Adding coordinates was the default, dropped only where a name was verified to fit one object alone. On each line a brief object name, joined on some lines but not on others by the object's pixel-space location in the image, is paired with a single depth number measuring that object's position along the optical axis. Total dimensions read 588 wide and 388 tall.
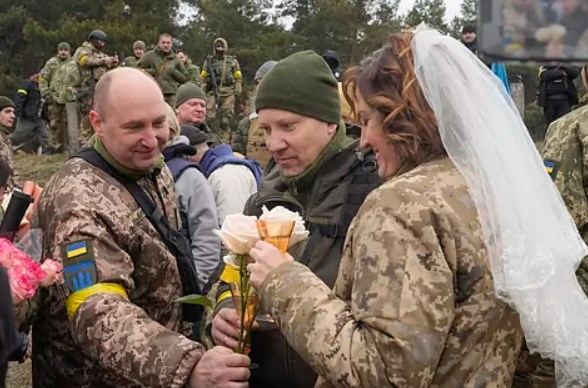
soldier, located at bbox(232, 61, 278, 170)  9.22
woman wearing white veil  2.29
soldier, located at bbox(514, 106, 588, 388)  4.46
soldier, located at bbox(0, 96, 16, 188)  12.73
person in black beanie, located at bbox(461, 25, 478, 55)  13.73
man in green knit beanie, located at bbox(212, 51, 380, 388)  3.21
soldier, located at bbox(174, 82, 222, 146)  7.51
